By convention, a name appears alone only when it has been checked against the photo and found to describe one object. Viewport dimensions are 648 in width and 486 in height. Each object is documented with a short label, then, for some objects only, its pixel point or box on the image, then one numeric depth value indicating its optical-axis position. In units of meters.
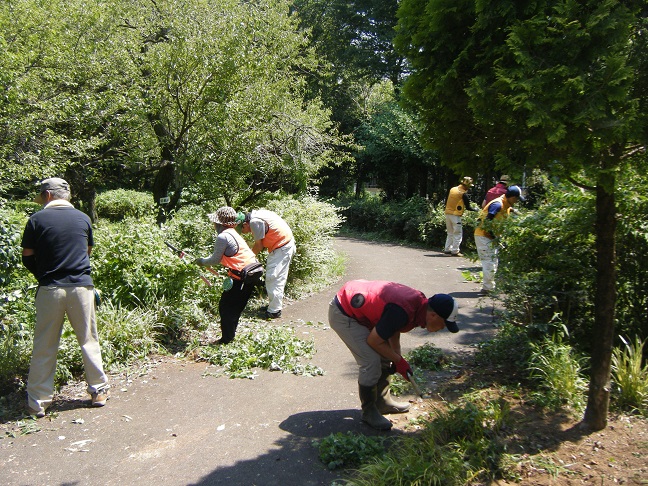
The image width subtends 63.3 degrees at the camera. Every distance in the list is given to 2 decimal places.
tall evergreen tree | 3.31
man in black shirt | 4.80
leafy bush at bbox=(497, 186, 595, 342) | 5.33
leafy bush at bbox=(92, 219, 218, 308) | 6.55
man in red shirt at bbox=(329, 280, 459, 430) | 4.07
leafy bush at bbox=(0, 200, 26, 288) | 5.20
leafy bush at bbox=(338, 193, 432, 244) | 16.16
